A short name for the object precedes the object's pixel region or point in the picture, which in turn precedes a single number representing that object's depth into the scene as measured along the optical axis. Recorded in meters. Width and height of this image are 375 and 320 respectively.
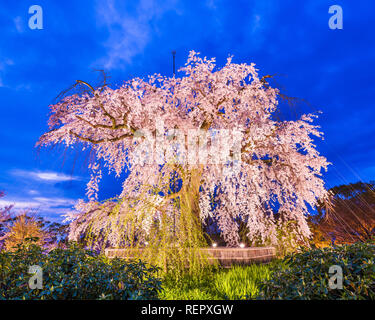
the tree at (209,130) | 8.53
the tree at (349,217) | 9.88
